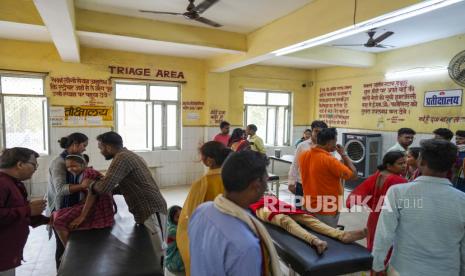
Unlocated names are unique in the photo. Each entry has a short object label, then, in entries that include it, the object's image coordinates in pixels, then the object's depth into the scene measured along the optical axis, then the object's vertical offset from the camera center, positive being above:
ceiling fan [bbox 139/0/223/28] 3.32 +1.28
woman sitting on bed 2.36 -0.81
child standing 2.93 -1.34
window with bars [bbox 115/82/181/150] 6.00 +0.02
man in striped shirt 2.43 -0.61
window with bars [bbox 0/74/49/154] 5.09 +0.03
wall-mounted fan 4.58 +0.84
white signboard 4.80 +0.40
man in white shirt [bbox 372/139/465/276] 1.52 -0.53
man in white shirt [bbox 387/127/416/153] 3.55 -0.23
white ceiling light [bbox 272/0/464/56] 2.47 +1.00
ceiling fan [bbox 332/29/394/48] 4.57 +1.31
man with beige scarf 0.93 -0.39
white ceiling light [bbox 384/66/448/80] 5.04 +0.88
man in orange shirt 2.59 -0.54
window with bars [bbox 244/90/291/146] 7.32 +0.11
